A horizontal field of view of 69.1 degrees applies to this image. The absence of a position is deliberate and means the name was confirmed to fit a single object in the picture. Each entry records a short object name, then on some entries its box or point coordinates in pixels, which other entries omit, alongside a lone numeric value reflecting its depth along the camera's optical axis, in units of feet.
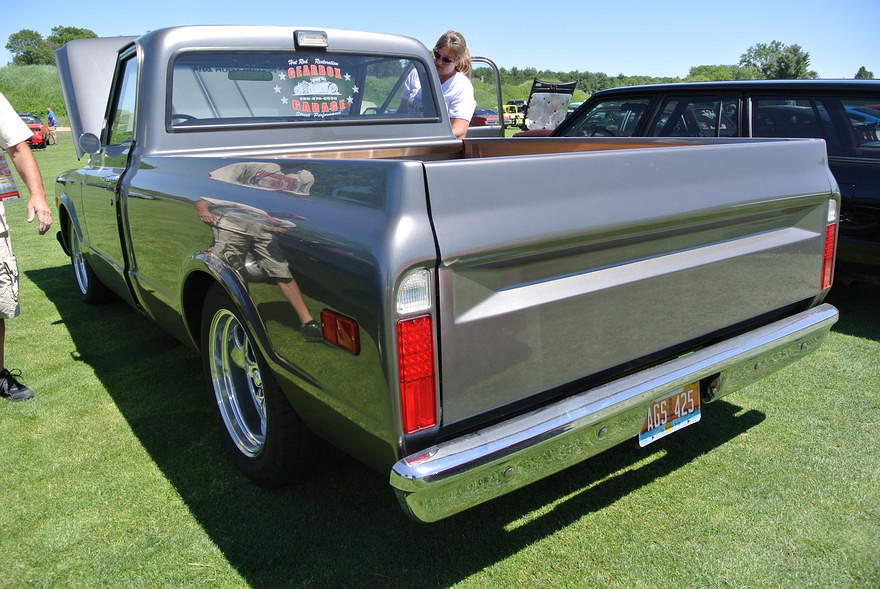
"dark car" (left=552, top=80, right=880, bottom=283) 13.55
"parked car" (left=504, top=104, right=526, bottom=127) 131.85
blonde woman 16.72
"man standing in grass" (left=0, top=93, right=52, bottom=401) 10.60
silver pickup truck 5.41
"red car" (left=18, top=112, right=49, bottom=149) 89.68
